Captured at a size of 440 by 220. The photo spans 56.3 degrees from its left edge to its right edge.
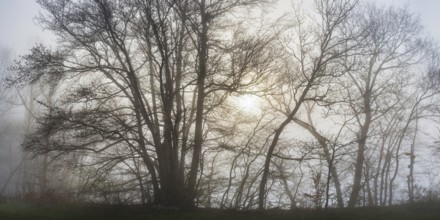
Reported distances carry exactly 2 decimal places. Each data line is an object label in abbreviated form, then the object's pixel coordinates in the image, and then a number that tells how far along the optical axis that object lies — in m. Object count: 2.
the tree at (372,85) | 18.98
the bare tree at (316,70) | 15.39
